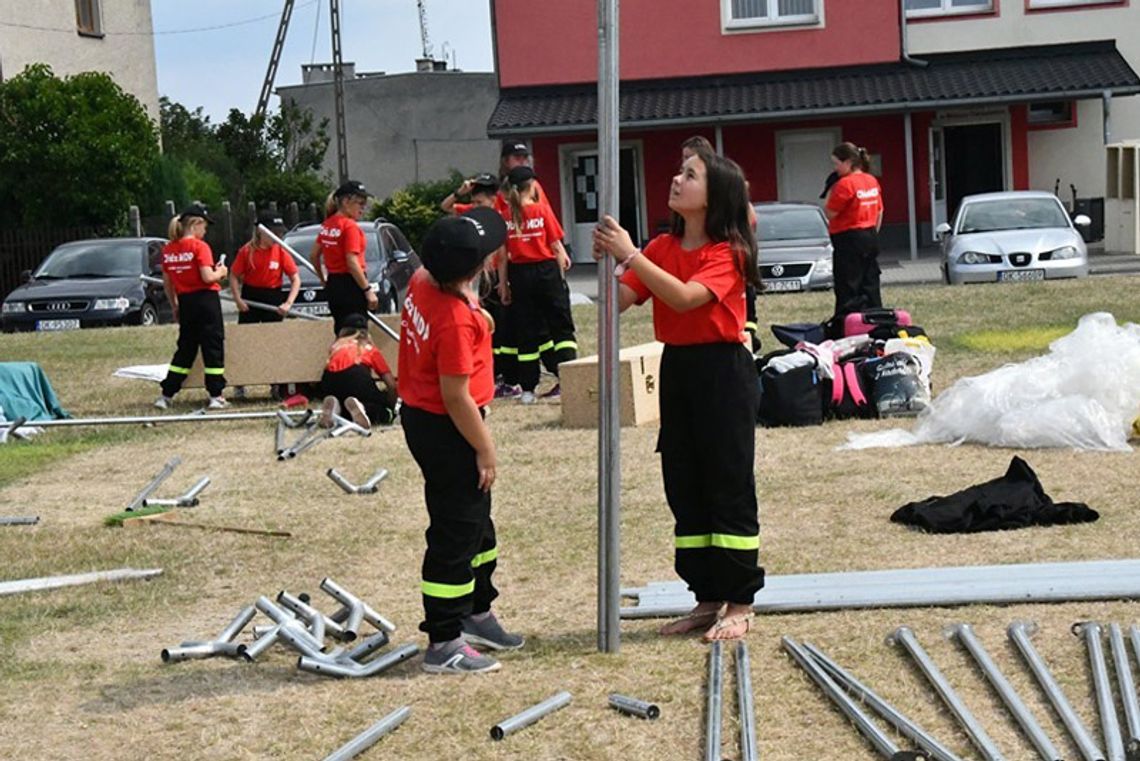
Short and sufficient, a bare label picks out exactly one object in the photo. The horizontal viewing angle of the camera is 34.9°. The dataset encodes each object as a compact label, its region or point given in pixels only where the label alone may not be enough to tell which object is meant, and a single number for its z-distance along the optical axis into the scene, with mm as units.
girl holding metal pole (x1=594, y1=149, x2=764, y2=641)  6852
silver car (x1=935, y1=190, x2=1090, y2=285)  24766
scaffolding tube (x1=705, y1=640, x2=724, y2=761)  5625
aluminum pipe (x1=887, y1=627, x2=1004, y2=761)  5459
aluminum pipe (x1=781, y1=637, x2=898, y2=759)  5551
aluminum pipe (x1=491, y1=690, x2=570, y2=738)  5883
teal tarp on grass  15234
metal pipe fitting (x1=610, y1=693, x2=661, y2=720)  6066
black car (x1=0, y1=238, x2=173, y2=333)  25938
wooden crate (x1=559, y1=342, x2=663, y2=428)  13086
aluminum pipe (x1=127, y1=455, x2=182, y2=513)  10648
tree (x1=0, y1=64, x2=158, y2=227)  34906
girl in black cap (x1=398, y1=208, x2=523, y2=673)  6500
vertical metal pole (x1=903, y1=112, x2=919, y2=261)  36312
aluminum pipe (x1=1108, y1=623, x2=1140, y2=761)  5254
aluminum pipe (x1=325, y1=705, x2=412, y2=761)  5723
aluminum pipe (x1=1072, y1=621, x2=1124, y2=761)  5367
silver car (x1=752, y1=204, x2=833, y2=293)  26234
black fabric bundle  8852
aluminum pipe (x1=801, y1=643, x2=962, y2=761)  5465
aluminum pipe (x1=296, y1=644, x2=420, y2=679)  6703
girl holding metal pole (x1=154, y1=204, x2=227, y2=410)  15797
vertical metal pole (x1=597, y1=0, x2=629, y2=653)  6562
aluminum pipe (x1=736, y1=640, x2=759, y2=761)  5590
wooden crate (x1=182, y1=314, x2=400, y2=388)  15930
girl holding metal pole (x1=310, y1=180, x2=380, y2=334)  15242
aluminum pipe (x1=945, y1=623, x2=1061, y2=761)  5449
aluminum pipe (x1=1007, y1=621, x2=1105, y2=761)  5367
